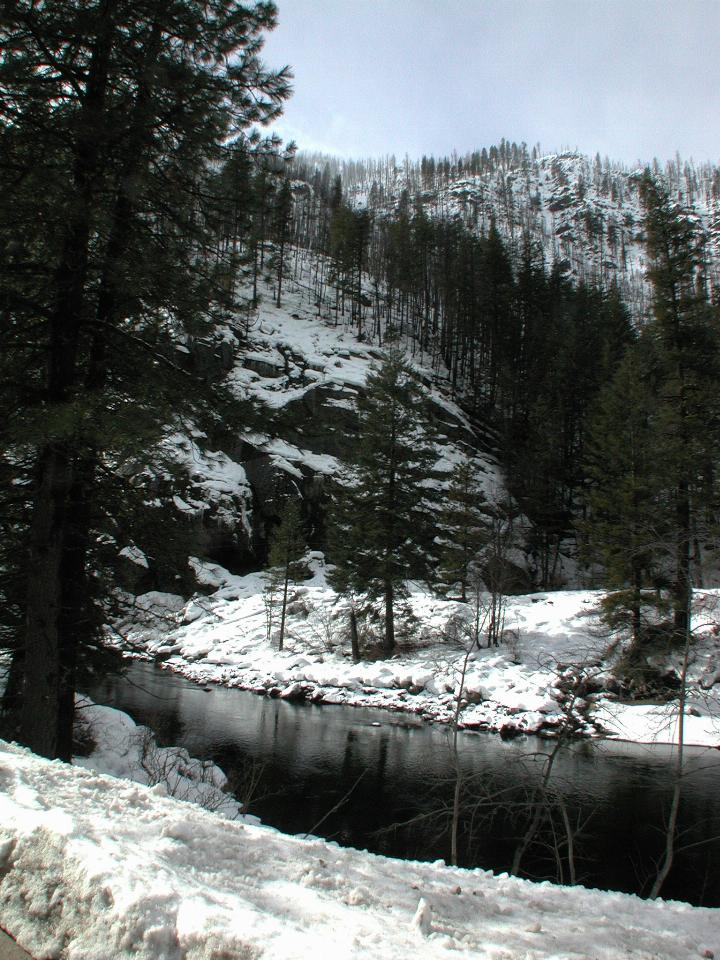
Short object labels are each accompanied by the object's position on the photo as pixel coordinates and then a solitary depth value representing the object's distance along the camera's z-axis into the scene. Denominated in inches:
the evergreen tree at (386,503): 989.8
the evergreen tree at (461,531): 1039.6
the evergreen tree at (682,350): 748.0
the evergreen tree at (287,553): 1162.6
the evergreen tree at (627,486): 786.8
